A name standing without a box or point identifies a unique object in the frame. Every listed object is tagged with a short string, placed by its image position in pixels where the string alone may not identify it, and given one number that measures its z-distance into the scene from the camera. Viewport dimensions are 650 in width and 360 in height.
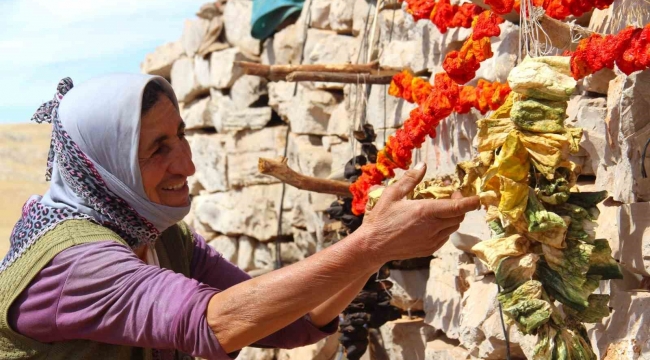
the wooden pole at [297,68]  4.20
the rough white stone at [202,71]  6.80
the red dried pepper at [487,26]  2.74
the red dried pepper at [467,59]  2.79
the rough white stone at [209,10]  6.76
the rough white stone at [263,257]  5.95
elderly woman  1.69
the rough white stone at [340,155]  4.92
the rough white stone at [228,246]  6.37
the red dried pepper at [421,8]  3.36
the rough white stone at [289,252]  5.68
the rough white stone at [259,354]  5.33
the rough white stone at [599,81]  2.54
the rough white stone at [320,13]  5.25
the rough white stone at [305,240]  5.32
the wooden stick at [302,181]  3.79
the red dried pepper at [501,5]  2.47
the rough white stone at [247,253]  6.18
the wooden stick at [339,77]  4.07
